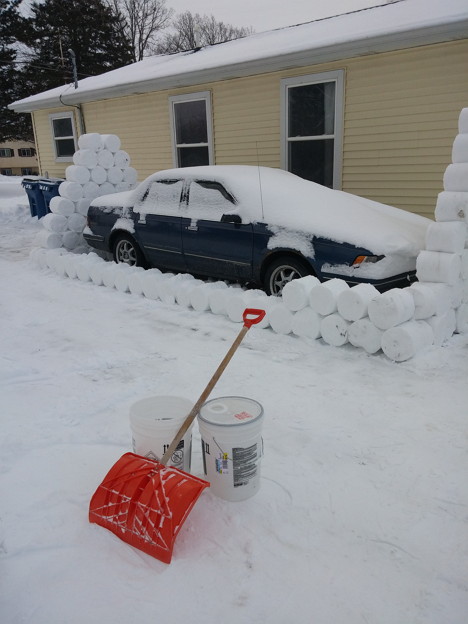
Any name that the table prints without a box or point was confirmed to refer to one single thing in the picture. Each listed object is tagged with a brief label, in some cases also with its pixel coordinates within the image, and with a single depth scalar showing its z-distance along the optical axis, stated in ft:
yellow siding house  22.22
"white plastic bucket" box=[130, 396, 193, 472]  8.30
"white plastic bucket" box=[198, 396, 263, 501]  8.02
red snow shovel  7.14
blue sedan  16.56
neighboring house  167.22
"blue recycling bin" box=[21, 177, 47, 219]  41.96
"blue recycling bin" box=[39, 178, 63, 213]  39.86
